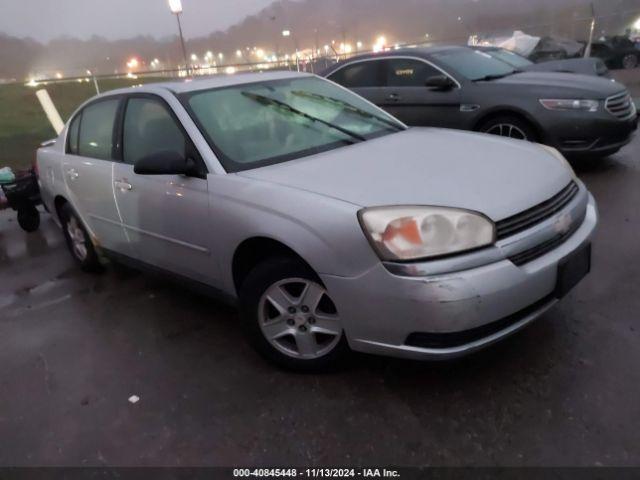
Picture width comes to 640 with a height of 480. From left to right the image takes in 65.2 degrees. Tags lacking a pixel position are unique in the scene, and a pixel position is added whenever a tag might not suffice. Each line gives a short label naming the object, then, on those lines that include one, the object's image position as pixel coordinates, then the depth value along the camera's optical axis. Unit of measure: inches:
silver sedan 83.0
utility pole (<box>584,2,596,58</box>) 526.0
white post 363.6
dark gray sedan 211.8
